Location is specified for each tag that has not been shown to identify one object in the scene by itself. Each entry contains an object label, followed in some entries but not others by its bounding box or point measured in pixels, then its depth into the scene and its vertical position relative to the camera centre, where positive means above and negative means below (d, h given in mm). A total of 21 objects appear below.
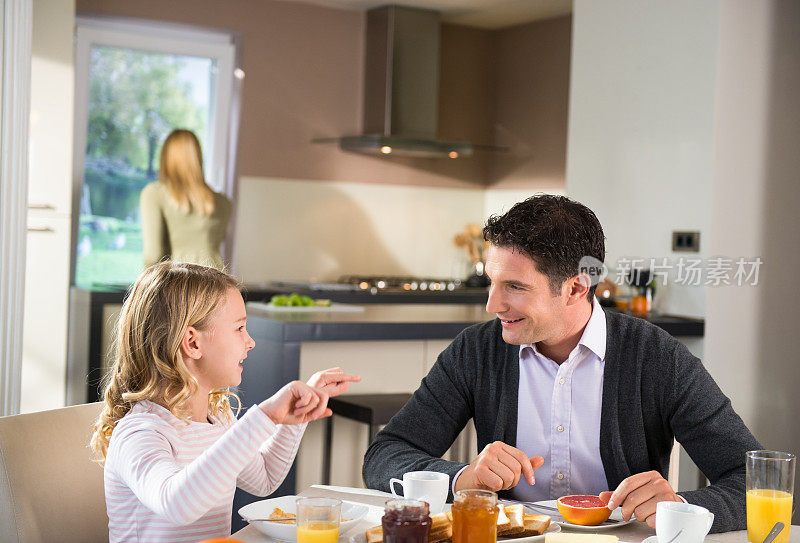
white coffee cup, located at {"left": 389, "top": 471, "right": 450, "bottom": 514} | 1441 -355
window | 5043 +635
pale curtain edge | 2826 +154
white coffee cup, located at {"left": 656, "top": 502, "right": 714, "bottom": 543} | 1308 -353
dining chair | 1573 -411
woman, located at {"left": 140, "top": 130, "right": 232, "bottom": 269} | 4629 +152
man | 1797 -243
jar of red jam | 1218 -342
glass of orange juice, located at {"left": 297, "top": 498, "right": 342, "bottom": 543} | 1248 -356
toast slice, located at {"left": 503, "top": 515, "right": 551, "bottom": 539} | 1380 -386
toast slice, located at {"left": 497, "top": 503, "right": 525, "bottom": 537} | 1372 -381
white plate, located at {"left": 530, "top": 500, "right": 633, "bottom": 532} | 1435 -403
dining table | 1400 -415
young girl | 1473 -245
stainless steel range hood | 5590 +962
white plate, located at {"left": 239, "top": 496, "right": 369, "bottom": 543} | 1352 -403
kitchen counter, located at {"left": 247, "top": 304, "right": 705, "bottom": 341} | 3086 -247
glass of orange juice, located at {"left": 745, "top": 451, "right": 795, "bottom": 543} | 1385 -327
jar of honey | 1251 -340
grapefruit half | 1442 -380
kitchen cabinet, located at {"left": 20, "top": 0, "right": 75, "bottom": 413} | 4352 +158
